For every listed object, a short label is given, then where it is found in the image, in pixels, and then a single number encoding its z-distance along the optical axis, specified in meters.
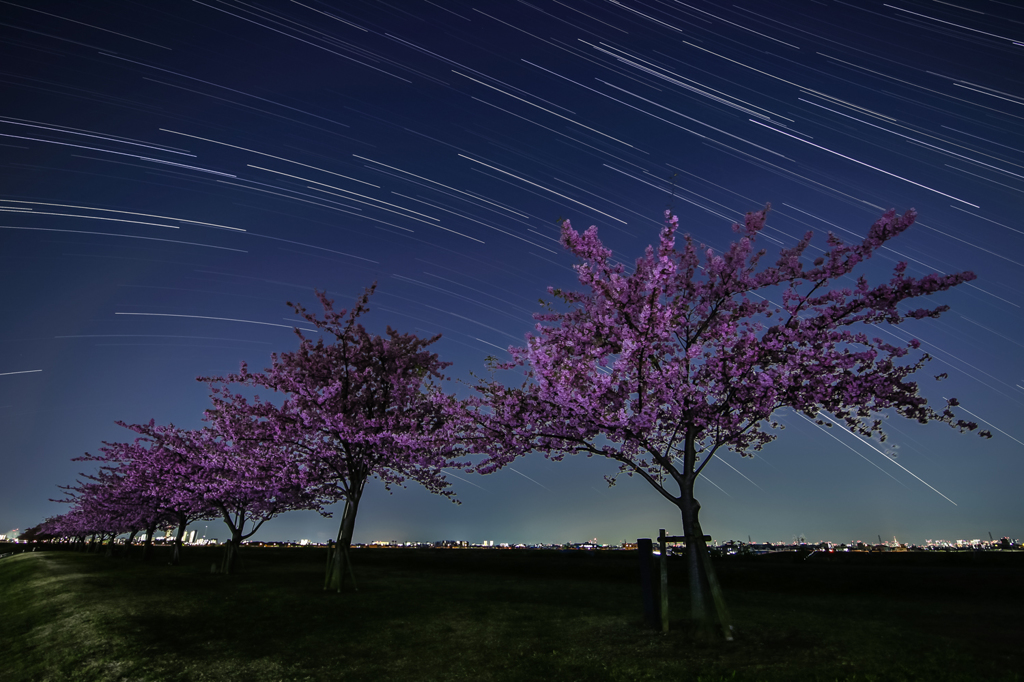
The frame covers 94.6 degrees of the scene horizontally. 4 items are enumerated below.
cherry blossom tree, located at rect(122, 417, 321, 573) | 22.84
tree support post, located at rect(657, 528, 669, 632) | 11.20
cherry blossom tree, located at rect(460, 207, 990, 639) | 11.51
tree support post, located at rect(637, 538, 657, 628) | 11.62
